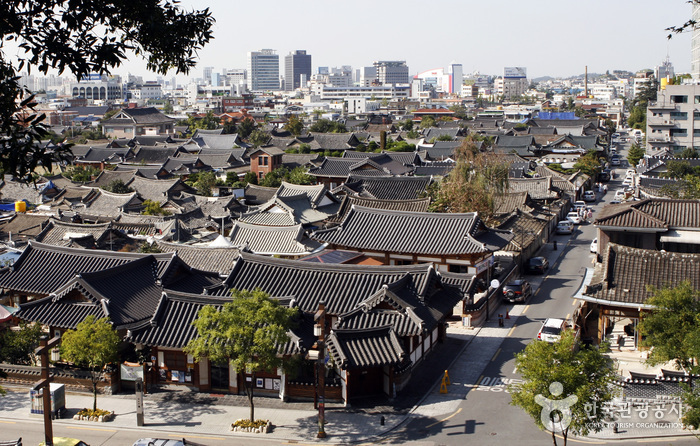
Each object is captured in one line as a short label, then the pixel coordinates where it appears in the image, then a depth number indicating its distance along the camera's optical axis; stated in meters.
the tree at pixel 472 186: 49.97
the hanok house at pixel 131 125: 131.62
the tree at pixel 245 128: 131.04
